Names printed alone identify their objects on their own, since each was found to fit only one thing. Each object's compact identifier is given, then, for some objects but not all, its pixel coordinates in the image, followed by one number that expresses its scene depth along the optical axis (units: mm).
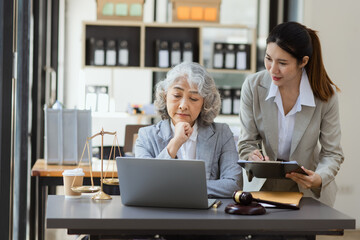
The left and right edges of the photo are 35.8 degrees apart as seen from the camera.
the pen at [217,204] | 1884
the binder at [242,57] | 5570
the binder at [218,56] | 5574
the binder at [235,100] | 5633
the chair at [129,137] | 4188
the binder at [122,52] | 5371
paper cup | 2056
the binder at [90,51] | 5336
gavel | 1818
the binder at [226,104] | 5617
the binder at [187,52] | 5457
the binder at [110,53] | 5336
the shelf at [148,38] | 5352
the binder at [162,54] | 5395
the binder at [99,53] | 5309
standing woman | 2410
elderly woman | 2348
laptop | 1740
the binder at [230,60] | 5574
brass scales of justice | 1989
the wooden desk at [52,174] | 3062
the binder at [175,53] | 5406
